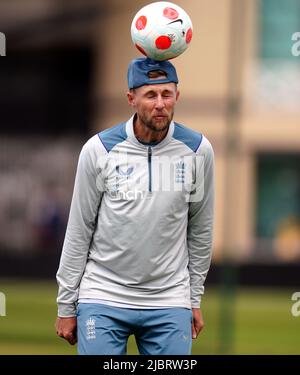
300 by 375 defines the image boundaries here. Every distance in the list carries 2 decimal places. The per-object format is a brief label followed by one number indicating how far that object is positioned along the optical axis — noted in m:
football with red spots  14.84
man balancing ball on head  15.05
